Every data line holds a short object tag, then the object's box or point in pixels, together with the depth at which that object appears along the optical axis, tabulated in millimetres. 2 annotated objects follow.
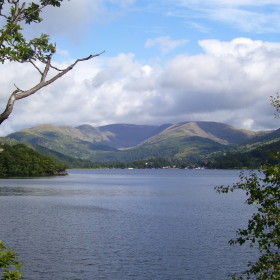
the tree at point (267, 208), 16555
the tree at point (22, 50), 13727
